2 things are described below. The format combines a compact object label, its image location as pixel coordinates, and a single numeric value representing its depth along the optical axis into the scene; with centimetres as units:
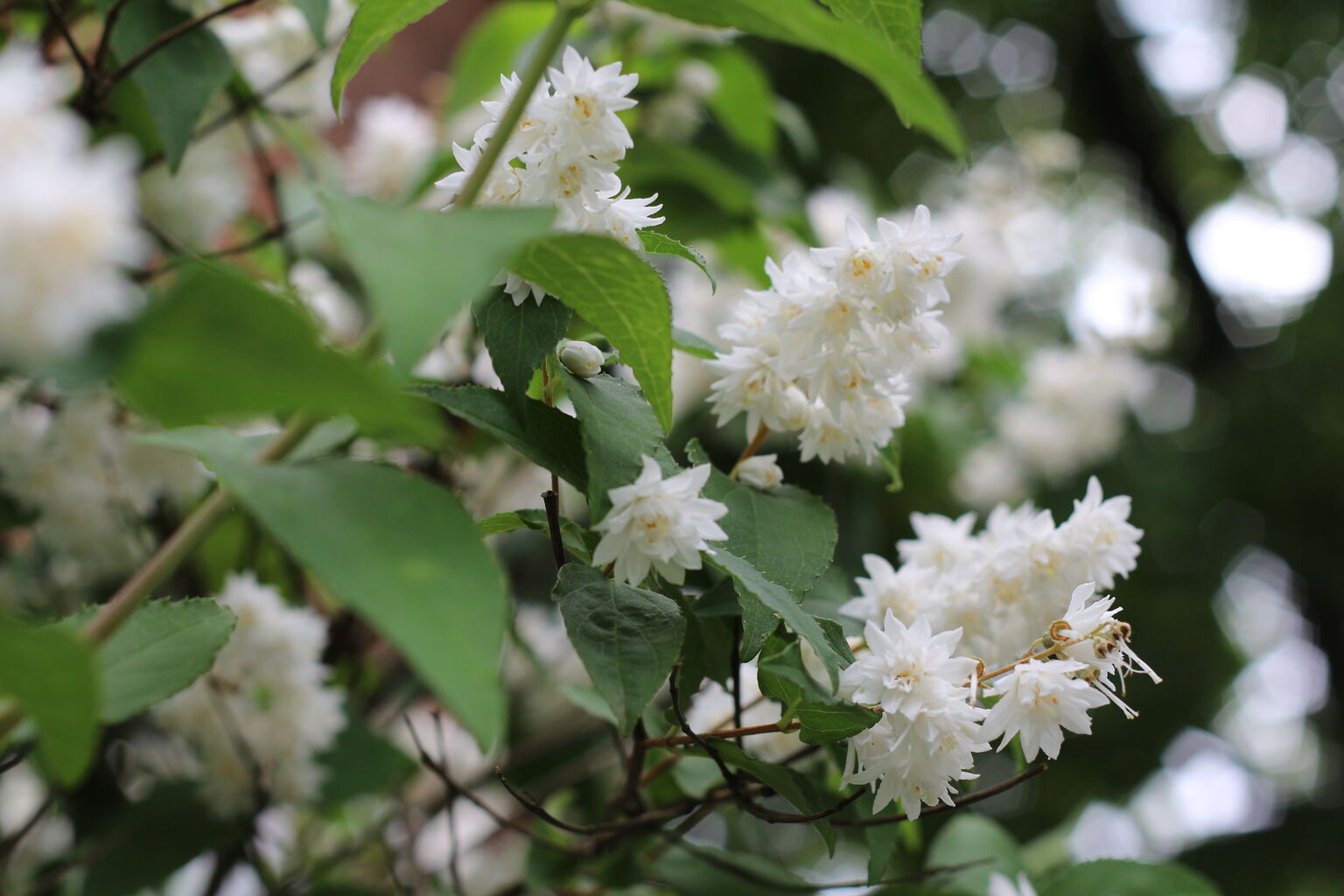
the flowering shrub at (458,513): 40
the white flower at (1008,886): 54
